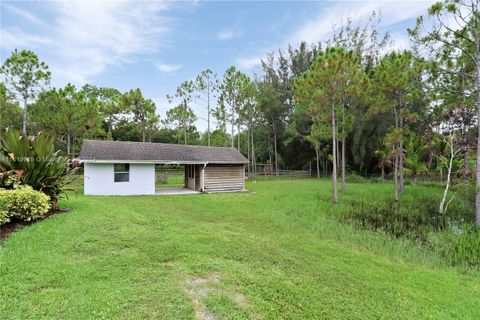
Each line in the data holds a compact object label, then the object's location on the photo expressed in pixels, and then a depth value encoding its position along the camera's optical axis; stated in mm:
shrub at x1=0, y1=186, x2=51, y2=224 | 4508
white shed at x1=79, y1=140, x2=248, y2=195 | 11852
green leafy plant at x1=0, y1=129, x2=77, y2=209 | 5336
